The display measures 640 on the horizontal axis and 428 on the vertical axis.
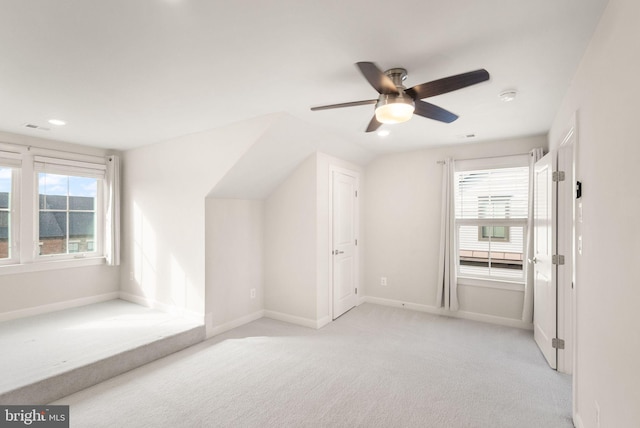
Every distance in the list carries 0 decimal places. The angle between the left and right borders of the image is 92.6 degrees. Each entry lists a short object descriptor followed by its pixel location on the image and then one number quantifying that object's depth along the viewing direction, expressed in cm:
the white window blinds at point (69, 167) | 400
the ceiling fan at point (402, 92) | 175
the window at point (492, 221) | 402
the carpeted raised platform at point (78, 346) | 238
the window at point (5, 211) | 374
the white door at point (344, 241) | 431
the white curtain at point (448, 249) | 429
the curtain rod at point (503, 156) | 390
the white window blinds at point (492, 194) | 400
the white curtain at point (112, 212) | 453
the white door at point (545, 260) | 279
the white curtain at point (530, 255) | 376
